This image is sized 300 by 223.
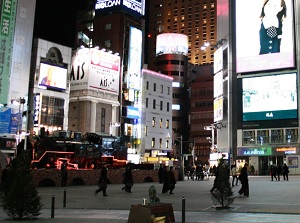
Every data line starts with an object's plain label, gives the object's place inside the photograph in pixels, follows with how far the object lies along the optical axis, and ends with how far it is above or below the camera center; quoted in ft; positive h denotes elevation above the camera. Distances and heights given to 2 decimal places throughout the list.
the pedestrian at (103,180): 77.23 -3.01
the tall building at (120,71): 215.10 +52.54
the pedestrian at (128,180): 87.15 -3.26
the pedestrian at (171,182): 83.35 -3.42
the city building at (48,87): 183.01 +34.09
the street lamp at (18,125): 112.58 +13.15
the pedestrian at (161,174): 117.04 -2.53
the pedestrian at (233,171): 110.12 -1.13
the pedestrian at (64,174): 104.32 -2.81
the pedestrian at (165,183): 84.33 -3.60
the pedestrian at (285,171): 143.23 -1.04
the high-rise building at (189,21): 608.19 +212.91
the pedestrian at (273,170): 144.64 -0.82
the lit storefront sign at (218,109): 242.99 +33.53
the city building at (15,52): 167.32 +45.08
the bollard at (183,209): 42.18 -4.34
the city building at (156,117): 250.86 +29.47
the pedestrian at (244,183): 72.74 -2.77
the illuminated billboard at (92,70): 210.79 +47.23
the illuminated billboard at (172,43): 369.71 +107.92
